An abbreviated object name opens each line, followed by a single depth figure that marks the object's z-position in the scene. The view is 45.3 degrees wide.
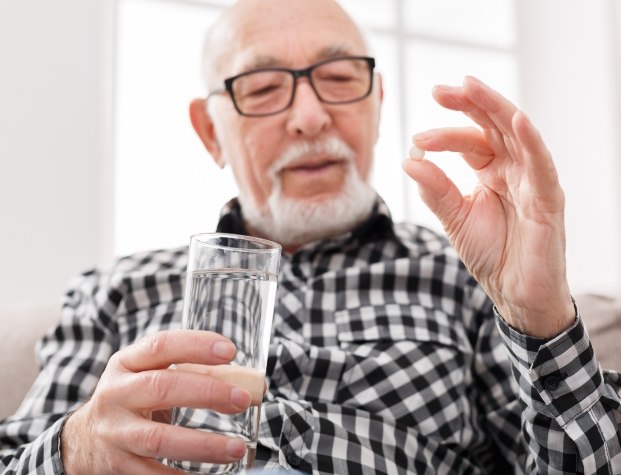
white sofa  1.16
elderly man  0.74
